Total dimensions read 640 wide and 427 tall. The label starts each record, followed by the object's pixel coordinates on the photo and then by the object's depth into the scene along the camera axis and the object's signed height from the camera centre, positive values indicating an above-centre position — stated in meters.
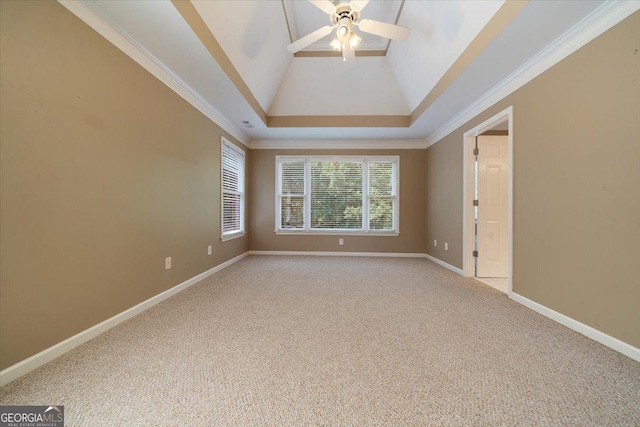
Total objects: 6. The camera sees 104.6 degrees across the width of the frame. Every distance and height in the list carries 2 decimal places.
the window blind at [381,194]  5.15 +0.41
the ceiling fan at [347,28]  2.23 +1.78
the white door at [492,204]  3.52 +0.15
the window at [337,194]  5.15 +0.40
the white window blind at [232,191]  4.08 +0.39
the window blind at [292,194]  5.21 +0.40
